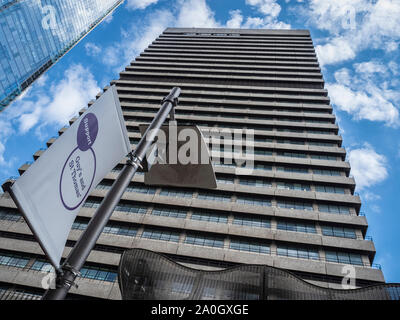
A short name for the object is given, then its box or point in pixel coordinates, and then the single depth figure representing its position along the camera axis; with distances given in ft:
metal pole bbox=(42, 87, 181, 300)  11.02
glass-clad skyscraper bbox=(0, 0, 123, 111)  117.60
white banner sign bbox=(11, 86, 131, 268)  11.63
